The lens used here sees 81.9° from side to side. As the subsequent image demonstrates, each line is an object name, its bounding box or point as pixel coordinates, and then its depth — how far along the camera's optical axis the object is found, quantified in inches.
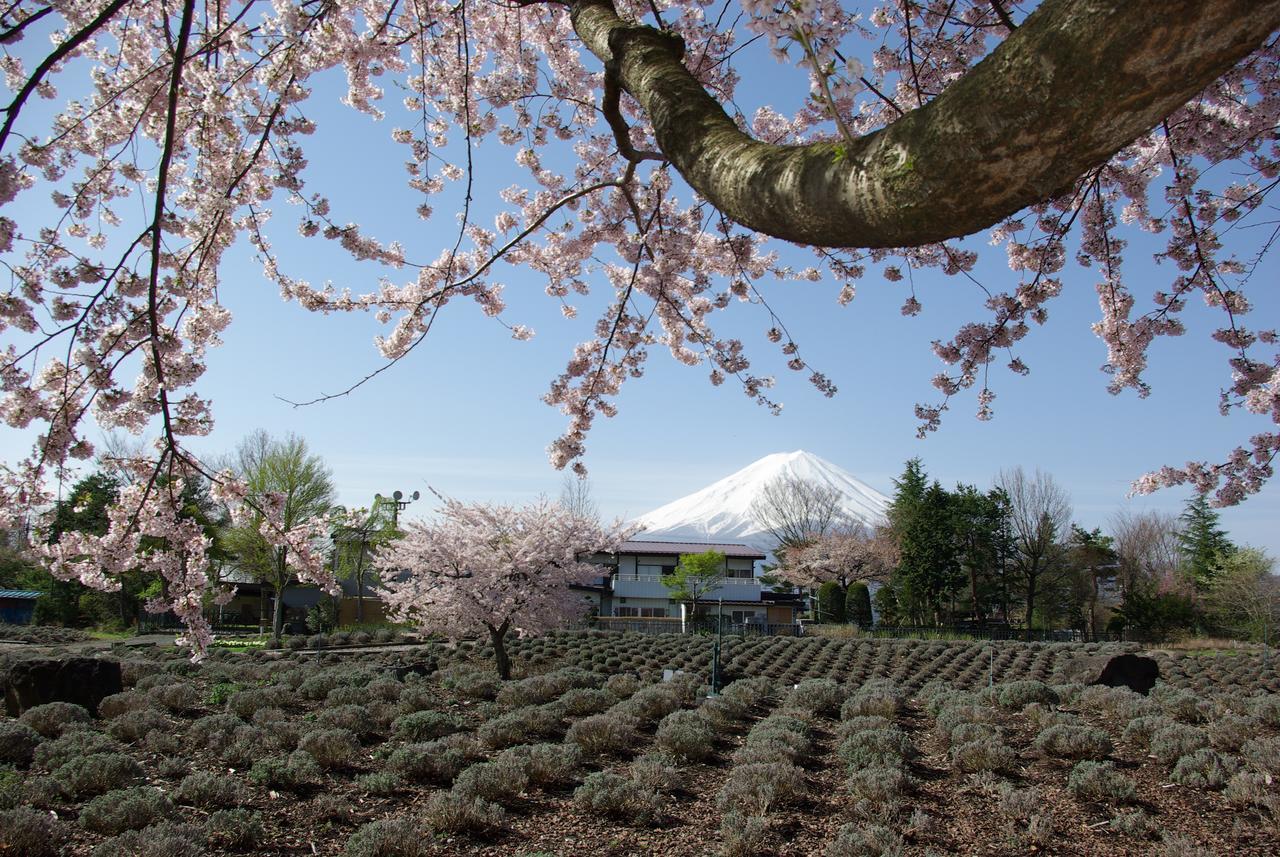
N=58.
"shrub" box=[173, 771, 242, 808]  223.3
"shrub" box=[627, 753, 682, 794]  239.9
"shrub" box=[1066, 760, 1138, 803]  233.9
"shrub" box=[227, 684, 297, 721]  360.2
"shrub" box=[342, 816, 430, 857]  181.5
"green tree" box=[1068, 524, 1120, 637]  1518.2
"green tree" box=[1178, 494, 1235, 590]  1460.4
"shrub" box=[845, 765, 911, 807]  233.9
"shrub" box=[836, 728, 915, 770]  272.2
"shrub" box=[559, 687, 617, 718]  370.3
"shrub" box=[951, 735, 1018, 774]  264.7
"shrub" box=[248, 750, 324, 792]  242.8
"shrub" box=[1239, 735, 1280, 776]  254.4
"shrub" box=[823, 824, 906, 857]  187.2
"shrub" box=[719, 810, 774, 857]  191.3
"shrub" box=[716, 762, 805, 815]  227.3
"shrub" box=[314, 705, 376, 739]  313.6
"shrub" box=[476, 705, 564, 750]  303.1
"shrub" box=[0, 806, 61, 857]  177.8
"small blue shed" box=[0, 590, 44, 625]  1398.9
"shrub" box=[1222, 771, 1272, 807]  231.9
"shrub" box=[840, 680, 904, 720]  373.7
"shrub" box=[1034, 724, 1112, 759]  283.0
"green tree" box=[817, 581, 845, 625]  1444.4
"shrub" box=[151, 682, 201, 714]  362.3
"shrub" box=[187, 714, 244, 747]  289.4
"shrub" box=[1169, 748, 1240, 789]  250.1
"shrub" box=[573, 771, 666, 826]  220.2
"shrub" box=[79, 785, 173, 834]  198.8
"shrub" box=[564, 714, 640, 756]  297.7
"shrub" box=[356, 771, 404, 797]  239.1
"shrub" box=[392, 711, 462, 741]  314.2
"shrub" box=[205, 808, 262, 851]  192.7
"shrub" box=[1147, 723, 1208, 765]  276.1
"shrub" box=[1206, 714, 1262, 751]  304.2
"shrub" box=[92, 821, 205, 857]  172.4
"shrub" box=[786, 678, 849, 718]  393.7
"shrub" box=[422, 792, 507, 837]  208.1
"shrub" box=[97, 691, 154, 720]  354.0
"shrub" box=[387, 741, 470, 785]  257.9
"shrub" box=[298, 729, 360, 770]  268.4
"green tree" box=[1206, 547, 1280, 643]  1186.6
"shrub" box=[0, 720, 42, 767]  263.7
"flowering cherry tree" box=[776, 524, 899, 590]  1600.6
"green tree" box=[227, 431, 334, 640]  1239.5
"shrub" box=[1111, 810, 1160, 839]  209.9
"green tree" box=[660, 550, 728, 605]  1472.7
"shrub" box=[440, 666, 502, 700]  449.4
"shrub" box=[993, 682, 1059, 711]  387.2
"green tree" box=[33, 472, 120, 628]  1239.5
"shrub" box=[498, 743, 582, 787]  253.6
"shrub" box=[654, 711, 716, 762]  291.3
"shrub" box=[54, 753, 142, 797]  231.5
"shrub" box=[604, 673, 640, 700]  434.3
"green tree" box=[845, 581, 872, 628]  1440.7
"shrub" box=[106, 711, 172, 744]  305.1
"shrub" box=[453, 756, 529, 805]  231.0
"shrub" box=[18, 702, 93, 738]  314.2
